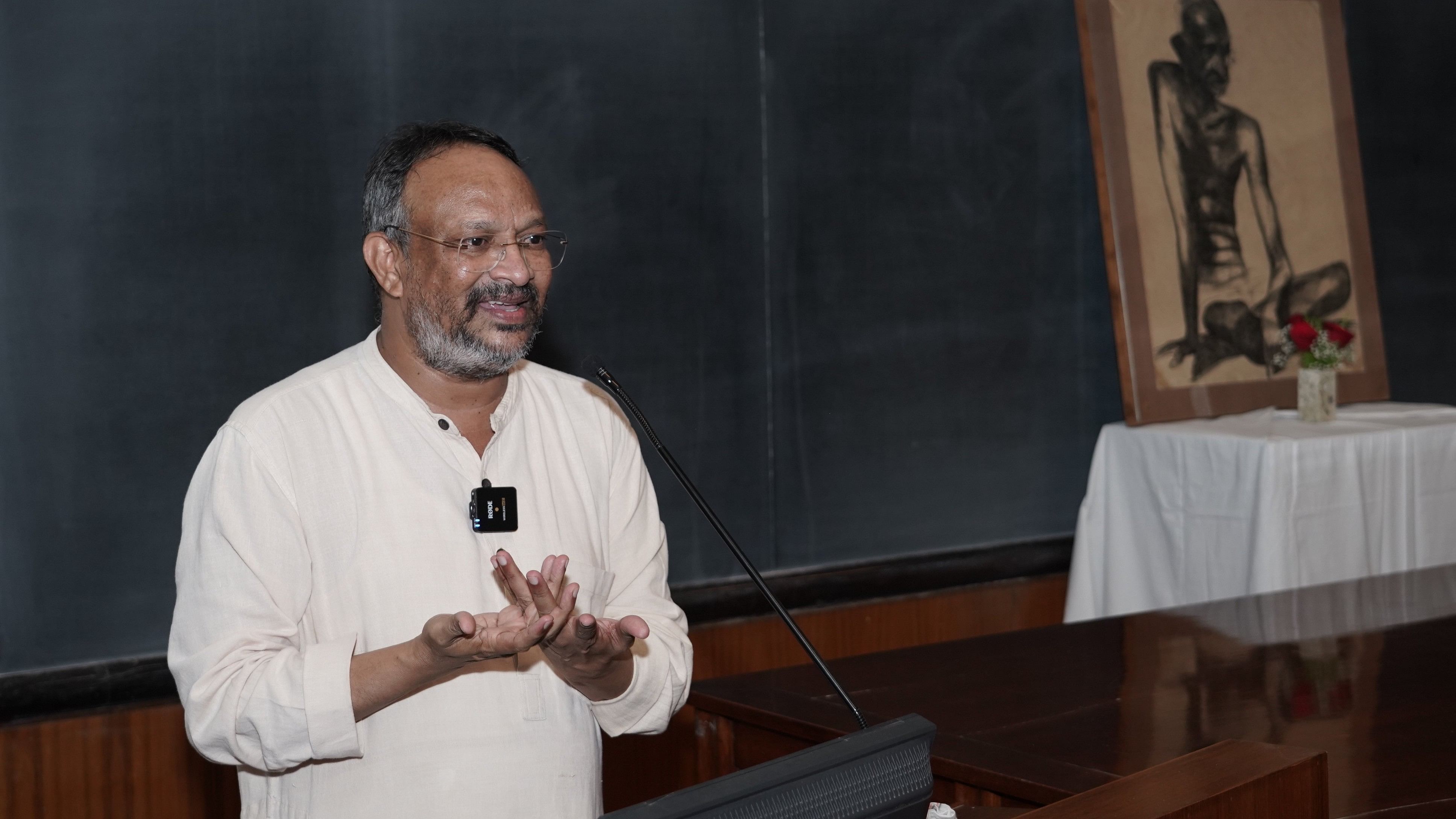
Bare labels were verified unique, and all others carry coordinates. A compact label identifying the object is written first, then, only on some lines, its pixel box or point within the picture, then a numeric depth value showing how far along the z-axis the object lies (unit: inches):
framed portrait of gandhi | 173.3
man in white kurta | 67.8
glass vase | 175.8
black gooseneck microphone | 63.4
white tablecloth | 161.6
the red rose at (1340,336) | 177.8
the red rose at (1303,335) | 178.7
